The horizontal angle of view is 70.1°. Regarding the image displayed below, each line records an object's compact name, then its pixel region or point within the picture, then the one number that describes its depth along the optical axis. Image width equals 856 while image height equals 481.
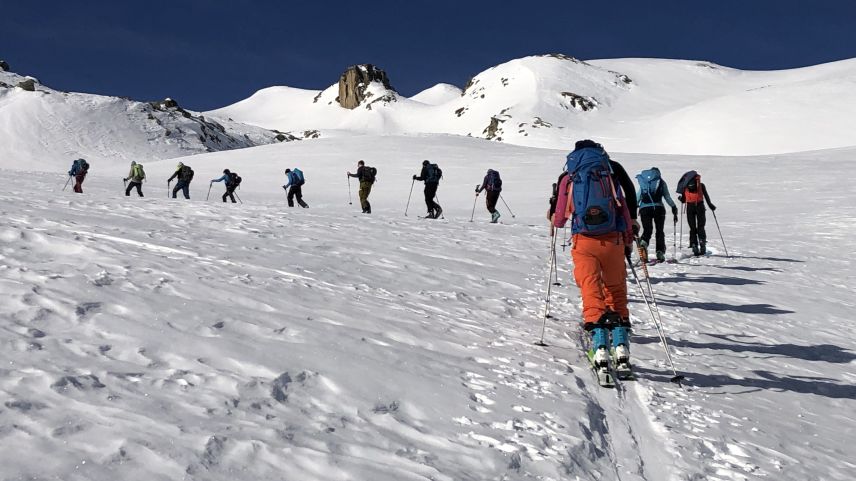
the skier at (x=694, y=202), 12.53
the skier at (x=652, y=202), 10.93
